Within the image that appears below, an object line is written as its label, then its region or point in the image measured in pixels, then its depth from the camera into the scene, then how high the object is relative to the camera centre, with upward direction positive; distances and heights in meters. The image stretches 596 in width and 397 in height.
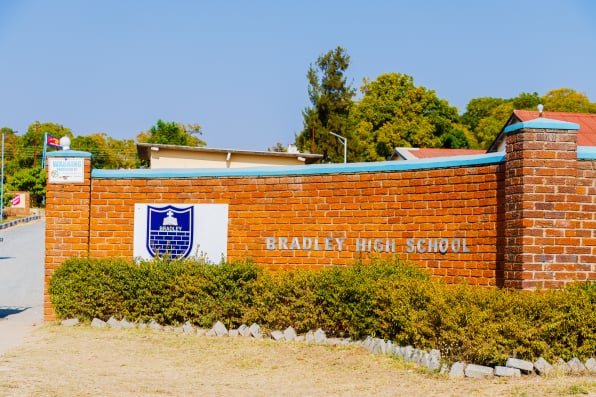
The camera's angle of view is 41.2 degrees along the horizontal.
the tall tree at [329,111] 61.47 +5.85
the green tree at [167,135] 71.56 +4.02
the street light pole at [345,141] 53.93 +3.12
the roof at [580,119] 25.23 +2.48
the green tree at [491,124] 71.81 +6.13
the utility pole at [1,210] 52.28 -2.60
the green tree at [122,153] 88.19 +2.70
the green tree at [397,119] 65.31 +5.68
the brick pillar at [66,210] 14.19 -0.63
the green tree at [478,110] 81.25 +8.24
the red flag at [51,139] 71.93 +3.16
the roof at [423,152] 43.78 +2.00
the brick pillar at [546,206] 9.93 -0.18
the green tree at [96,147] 86.12 +3.13
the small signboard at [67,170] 14.35 +0.08
